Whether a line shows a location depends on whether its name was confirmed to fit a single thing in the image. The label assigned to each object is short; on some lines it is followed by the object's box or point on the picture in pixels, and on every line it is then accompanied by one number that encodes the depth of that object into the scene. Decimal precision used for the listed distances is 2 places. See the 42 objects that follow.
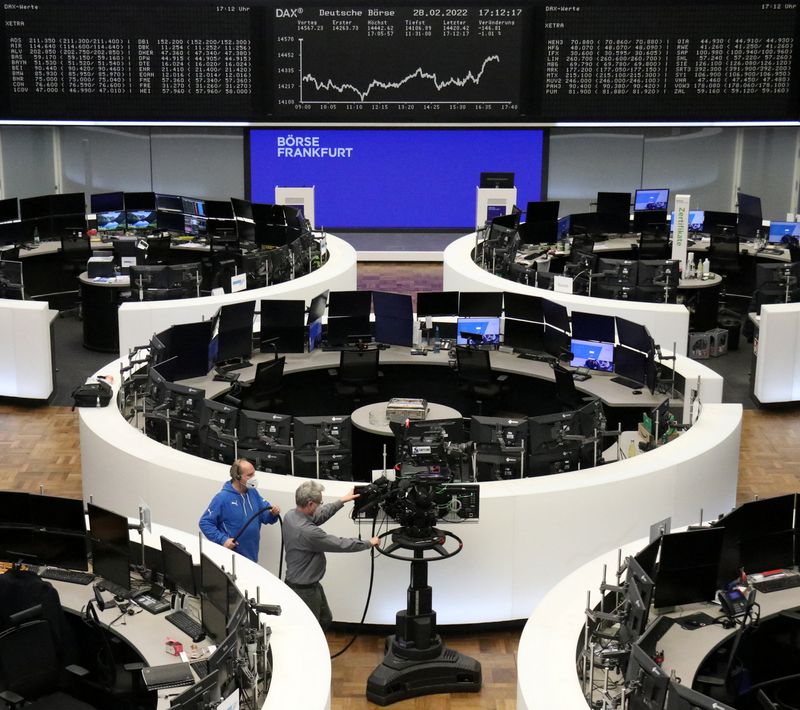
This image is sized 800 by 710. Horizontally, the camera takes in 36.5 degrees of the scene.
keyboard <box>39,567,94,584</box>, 6.77
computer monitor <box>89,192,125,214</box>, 15.23
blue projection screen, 17.45
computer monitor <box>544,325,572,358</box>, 10.54
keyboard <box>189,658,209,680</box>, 5.59
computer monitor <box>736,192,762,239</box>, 15.45
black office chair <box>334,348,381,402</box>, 10.55
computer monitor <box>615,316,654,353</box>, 9.78
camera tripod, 6.93
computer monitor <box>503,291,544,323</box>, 10.82
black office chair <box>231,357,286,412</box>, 9.99
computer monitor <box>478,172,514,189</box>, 16.41
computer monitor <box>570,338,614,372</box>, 10.26
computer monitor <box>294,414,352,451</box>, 8.09
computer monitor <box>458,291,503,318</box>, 10.92
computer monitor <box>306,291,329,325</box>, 11.00
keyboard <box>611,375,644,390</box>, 9.90
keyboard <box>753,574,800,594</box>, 6.68
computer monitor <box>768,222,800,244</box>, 15.02
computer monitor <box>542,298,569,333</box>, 10.46
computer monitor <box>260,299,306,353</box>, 10.68
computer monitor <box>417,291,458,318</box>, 10.91
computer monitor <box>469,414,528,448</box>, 8.06
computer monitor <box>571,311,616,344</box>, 10.22
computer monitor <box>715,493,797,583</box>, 6.64
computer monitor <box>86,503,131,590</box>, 6.54
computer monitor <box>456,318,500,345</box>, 11.01
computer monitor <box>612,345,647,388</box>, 9.83
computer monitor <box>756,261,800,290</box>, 12.65
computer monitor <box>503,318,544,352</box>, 10.85
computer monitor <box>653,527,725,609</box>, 6.26
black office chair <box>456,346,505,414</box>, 10.47
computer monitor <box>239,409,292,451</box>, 8.16
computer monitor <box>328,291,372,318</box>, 10.89
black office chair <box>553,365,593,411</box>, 9.87
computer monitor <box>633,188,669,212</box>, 16.02
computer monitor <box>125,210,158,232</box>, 15.45
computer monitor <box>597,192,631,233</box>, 15.50
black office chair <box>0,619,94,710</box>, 6.11
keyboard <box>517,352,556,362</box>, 10.71
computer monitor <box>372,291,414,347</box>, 10.92
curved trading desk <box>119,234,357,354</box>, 11.27
